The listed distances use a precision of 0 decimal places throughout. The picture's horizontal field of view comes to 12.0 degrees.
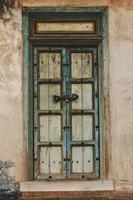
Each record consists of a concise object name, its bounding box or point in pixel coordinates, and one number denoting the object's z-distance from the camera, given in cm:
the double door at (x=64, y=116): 836
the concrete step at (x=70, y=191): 808
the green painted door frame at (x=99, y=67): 824
